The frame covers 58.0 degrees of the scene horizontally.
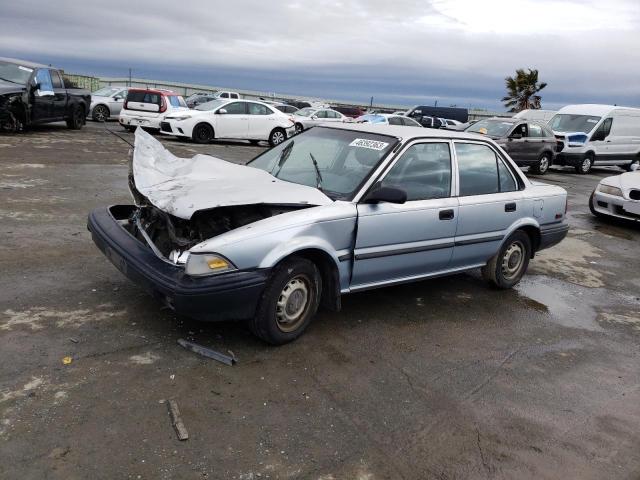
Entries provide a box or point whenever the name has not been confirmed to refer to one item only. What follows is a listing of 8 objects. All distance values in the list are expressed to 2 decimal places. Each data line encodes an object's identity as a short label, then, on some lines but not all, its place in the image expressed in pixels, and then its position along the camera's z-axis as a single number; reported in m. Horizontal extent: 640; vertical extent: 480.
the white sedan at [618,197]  9.75
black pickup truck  13.68
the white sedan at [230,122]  17.27
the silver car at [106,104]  22.39
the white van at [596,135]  19.05
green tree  46.47
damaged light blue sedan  3.75
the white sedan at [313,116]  22.72
